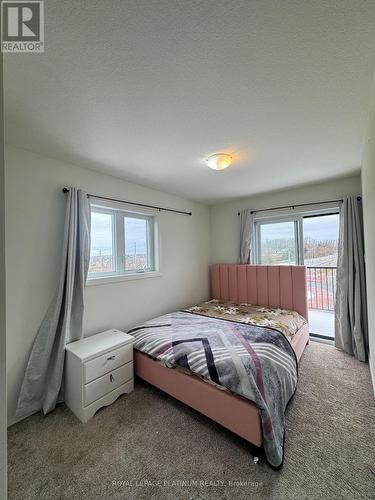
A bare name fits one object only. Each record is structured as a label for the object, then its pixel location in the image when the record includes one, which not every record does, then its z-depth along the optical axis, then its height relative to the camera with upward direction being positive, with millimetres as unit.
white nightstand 1747 -1074
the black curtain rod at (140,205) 2319 +721
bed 1434 -892
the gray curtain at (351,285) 2596 -446
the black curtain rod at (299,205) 2861 +747
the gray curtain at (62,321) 1819 -626
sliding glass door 3104 +15
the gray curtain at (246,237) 3609 +297
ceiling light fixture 2045 +965
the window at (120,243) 2488 +177
